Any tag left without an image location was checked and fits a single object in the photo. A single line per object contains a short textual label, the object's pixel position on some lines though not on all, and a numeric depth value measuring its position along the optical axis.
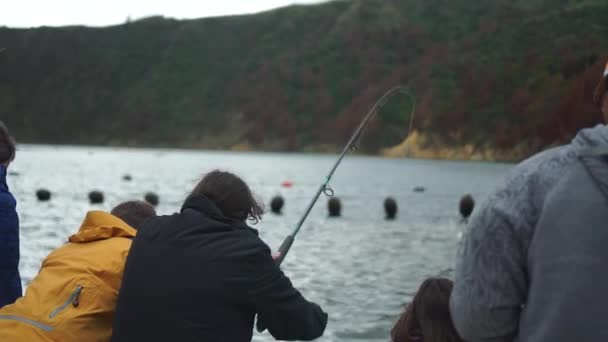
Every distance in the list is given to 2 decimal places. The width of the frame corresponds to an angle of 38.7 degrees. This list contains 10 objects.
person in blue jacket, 5.25
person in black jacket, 4.11
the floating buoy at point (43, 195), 49.66
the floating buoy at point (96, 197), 46.66
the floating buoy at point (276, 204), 44.72
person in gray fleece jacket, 2.53
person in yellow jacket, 4.22
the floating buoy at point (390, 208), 43.28
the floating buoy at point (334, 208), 43.62
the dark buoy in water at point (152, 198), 45.06
